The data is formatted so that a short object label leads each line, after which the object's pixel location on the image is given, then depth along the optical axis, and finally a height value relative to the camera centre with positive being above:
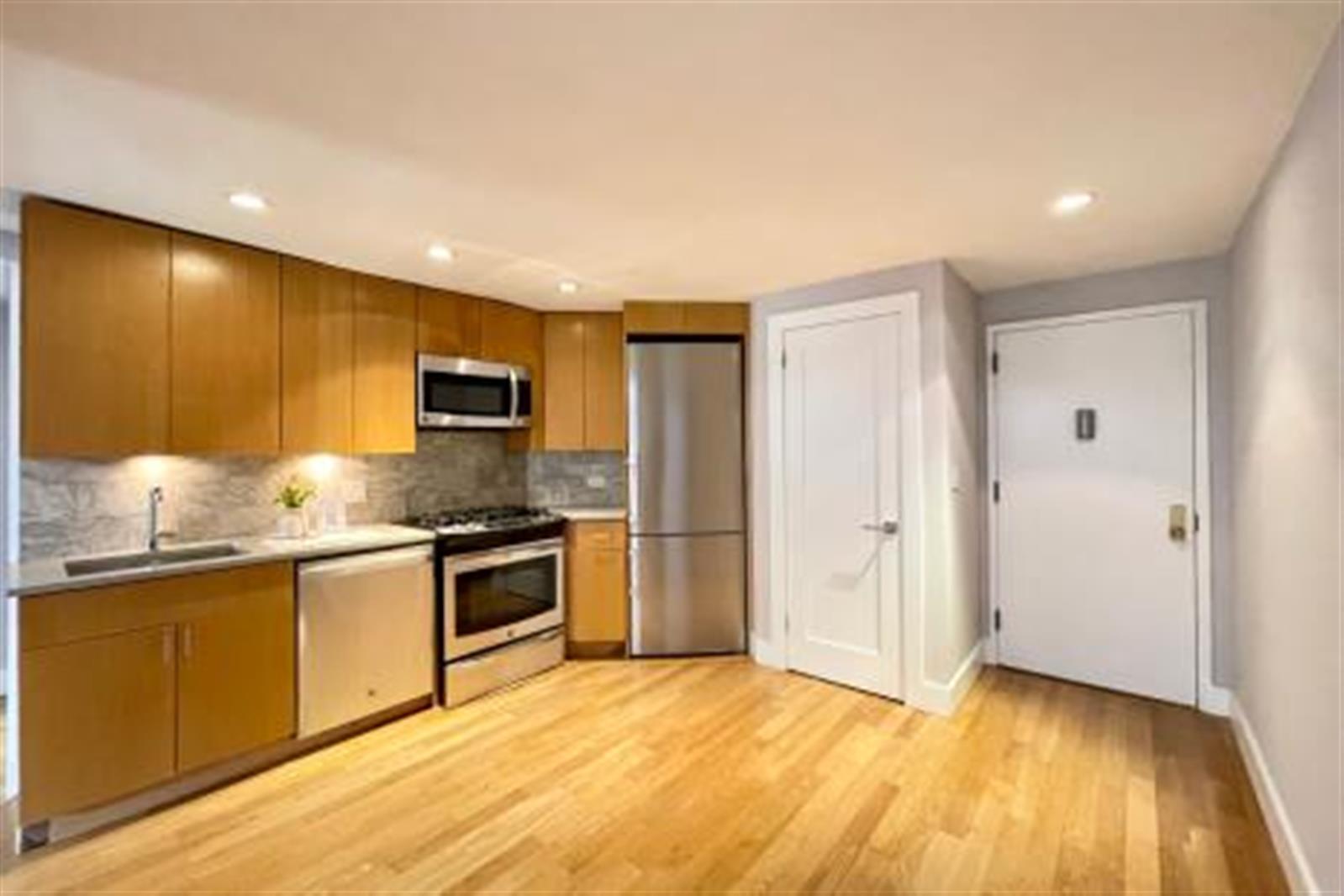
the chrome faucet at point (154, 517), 2.75 -0.26
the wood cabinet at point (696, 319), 3.90 +0.86
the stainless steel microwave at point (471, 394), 3.49 +0.37
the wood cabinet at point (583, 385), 4.13 +0.47
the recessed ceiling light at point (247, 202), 2.24 +0.94
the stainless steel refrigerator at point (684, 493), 3.89 -0.23
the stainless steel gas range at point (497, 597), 3.28 -0.79
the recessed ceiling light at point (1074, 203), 2.27 +0.94
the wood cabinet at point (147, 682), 2.09 -0.83
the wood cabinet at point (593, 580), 3.92 -0.78
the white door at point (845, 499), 3.27 -0.24
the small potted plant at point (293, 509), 3.08 -0.26
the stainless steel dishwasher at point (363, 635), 2.76 -0.84
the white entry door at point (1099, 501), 3.14 -0.25
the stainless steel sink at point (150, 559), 2.42 -0.42
